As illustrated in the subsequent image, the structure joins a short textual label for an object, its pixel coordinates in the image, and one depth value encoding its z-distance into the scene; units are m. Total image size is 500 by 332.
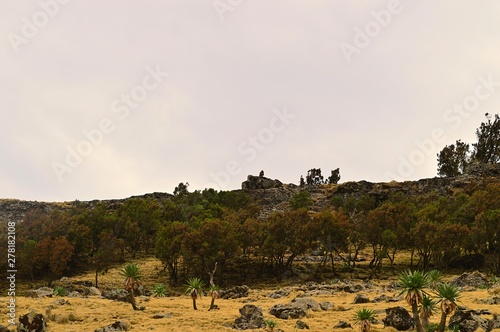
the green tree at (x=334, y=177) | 136.75
